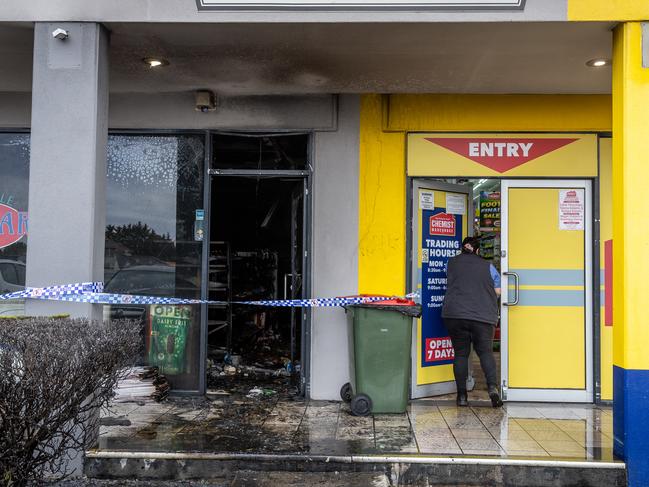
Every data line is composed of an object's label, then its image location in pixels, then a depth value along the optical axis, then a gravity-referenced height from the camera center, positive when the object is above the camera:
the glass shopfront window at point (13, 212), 7.29 +0.50
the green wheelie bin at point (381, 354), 6.38 -0.95
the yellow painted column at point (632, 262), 4.85 +0.01
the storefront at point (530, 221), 7.05 +0.45
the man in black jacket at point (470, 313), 6.65 -0.55
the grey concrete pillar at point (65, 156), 5.18 +0.83
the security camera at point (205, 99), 7.00 +1.76
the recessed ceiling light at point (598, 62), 5.80 +1.86
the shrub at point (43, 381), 3.84 -0.79
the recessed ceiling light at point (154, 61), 6.02 +1.89
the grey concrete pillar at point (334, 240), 7.11 +0.22
